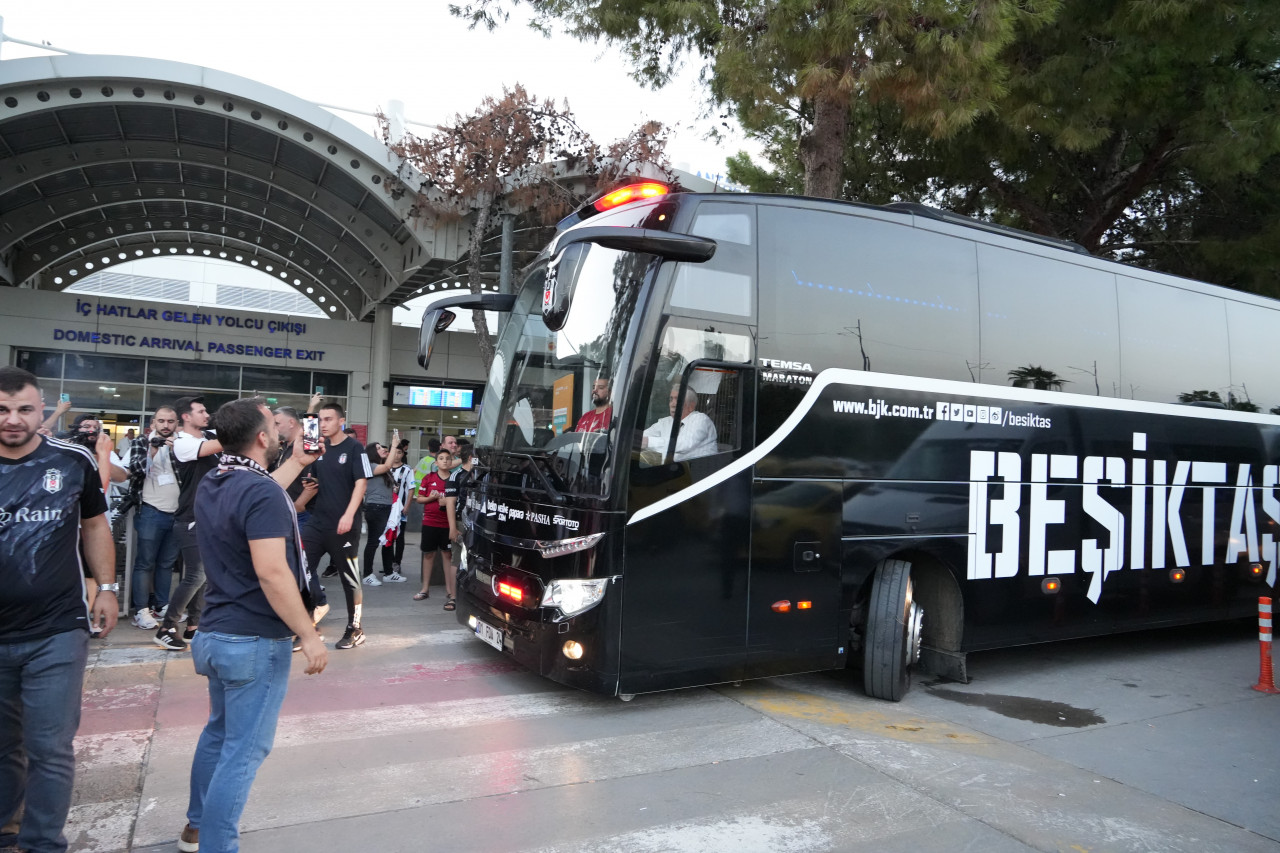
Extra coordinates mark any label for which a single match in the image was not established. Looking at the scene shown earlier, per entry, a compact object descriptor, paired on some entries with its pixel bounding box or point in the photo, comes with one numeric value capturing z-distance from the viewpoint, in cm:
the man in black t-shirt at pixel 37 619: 317
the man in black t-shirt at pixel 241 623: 317
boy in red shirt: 936
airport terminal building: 2266
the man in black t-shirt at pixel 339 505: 691
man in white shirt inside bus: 540
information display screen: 2580
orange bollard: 686
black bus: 539
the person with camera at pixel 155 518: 747
